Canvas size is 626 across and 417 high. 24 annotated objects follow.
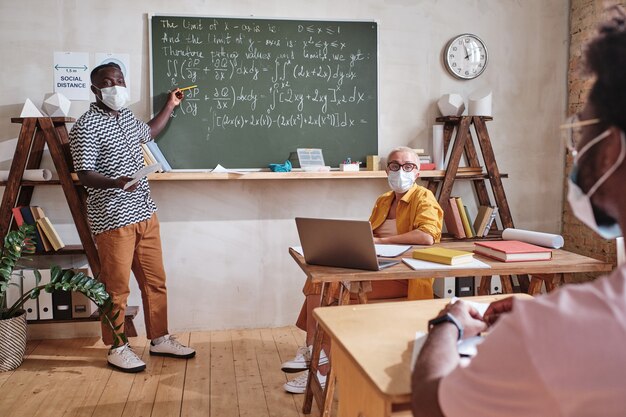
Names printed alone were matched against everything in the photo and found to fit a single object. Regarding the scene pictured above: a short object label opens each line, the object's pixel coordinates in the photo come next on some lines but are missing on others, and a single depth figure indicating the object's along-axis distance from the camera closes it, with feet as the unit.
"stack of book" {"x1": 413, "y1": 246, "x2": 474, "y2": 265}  7.29
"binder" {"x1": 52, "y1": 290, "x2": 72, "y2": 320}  11.63
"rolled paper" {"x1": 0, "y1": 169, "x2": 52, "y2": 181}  11.29
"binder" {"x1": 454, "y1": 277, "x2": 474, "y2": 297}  12.39
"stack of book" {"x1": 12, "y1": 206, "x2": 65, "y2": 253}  11.34
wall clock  13.04
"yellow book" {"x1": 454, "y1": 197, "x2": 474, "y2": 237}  12.72
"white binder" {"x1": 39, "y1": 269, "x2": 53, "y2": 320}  11.56
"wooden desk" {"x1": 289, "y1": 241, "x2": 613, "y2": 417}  6.95
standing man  10.11
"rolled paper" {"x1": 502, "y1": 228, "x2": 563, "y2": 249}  8.04
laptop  6.88
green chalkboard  12.08
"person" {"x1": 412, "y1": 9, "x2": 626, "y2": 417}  2.33
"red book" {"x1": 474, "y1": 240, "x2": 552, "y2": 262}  7.47
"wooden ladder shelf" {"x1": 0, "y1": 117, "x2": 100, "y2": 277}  11.09
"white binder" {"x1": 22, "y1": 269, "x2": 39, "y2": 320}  11.55
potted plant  9.89
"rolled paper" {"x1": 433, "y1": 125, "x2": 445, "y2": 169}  12.71
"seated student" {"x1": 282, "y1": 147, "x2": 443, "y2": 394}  8.95
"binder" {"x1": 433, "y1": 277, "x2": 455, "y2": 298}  12.35
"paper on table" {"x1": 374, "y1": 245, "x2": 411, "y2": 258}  7.98
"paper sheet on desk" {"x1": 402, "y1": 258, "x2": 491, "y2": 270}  7.15
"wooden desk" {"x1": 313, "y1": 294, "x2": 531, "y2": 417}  3.61
